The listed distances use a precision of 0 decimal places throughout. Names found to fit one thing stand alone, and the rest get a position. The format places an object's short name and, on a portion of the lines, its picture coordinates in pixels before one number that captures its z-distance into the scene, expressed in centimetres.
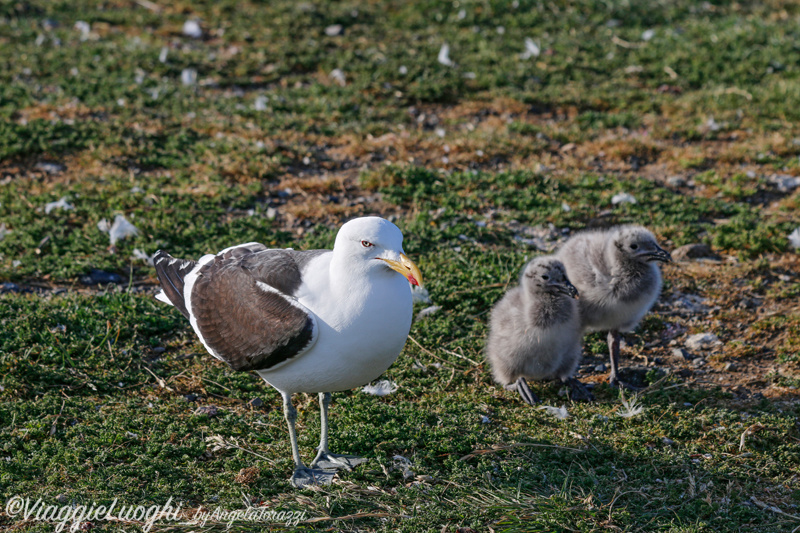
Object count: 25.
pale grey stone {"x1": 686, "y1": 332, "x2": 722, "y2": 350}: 1231
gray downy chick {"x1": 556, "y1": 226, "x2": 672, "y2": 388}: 1172
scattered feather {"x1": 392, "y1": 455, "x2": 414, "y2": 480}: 945
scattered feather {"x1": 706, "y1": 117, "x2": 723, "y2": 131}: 1931
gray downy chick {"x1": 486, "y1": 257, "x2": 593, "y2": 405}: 1116
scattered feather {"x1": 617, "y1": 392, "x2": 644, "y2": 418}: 1062
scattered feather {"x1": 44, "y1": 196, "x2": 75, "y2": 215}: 1520
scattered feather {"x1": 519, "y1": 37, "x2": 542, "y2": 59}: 2270
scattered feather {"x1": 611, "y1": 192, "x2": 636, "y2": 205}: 1596
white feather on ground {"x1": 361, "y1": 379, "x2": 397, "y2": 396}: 1127
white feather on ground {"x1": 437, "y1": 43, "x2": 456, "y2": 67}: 2214
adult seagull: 837
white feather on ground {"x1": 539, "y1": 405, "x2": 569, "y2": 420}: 1075
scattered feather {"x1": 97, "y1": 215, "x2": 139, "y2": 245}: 1451
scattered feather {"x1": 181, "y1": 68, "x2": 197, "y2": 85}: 2119
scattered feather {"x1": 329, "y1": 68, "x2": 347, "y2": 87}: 2128
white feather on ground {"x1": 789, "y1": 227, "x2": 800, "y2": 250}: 1462
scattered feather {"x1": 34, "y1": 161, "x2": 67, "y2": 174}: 1702
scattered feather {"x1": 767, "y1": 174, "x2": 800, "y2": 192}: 1673
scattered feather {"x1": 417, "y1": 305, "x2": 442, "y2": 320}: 1296
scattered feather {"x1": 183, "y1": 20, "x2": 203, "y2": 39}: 2380
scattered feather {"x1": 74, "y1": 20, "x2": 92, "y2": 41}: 2331
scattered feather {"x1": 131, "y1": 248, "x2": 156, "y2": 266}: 1412
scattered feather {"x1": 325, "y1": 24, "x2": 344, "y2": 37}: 2372
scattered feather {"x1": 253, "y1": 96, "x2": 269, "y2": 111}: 1991
